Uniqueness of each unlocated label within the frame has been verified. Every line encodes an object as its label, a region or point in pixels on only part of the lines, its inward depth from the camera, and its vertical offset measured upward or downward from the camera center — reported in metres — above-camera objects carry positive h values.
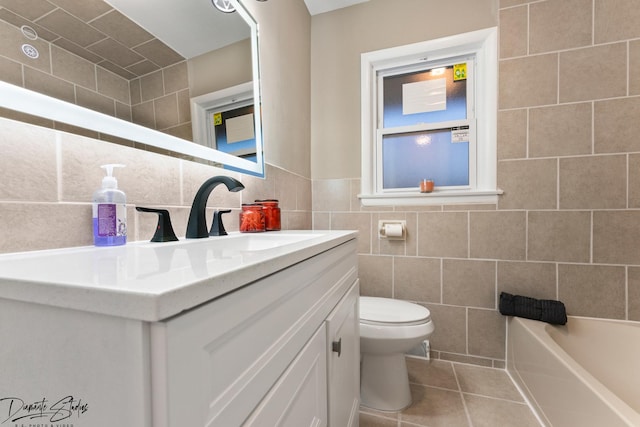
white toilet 1.19 -0.67
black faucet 0.82 +0.00
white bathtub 0.88 -0.71
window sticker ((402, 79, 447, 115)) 1.72 +0.74
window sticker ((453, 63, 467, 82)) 1.68 +0.87
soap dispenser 0.60 -0.01
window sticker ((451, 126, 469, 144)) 1.66 +0.46
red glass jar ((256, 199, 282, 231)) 1.15 -0.02
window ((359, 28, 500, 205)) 1.57 +0.57
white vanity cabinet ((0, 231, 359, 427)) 0.23 -0.13
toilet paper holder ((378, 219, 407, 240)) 1.67 -0.14
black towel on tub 1.37 -0.55
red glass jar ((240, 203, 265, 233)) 1.08 -0.04
